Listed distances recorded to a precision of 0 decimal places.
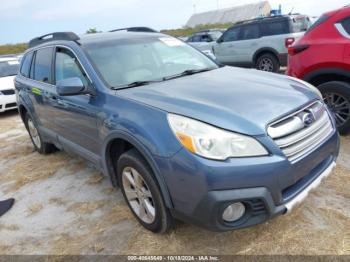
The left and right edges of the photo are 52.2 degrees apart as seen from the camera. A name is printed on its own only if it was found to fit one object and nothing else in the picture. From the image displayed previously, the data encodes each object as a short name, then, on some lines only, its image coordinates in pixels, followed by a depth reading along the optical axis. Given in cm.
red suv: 448
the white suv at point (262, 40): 1005
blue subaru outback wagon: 236
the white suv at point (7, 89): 902
